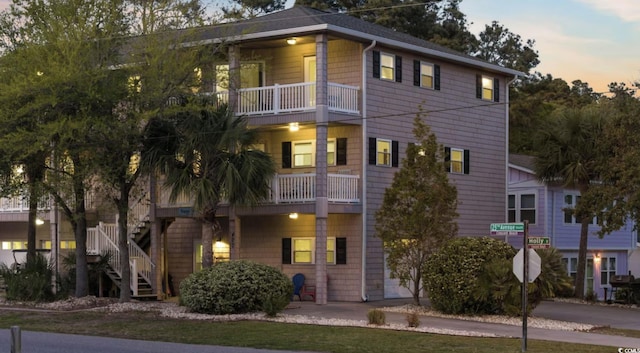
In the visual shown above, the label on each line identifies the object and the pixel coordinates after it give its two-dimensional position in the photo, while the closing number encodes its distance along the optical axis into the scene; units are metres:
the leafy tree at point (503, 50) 64.81
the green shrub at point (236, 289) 26.03
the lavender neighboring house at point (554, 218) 40.62
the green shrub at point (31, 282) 31.28
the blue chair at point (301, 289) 32.12
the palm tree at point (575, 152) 33.31
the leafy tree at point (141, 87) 27.78
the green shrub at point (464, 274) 26.06
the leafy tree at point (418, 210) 27.73
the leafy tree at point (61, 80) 27.05
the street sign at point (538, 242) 18.27
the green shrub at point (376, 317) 23.39
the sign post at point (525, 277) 17.85
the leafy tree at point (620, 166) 30.22
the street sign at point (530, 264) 18.00
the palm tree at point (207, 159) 28.66
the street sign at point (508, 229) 19.33
